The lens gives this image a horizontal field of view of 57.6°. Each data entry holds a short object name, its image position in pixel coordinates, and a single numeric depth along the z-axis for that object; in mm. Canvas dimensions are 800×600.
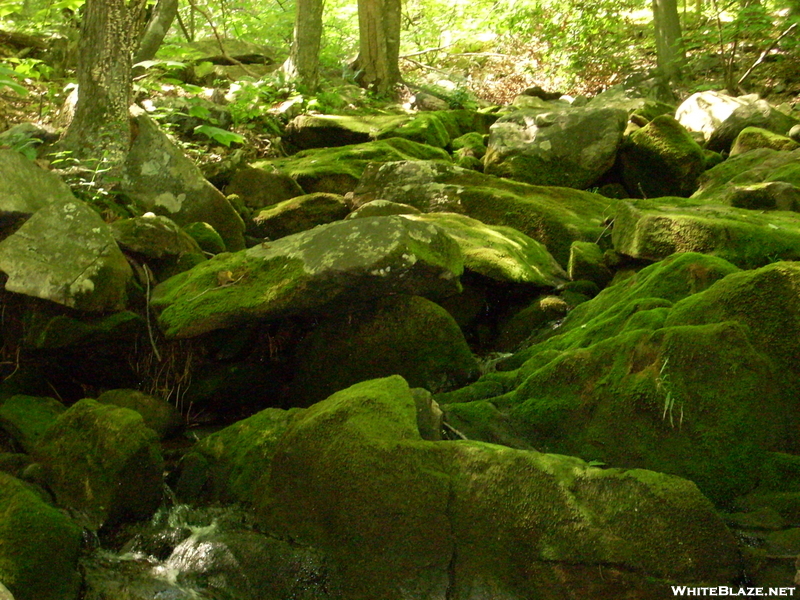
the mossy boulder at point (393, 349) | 5438
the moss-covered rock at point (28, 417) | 4516
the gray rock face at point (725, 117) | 10883
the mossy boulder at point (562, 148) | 9398
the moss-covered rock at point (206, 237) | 6680
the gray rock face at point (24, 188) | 5148
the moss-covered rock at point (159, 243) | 5785
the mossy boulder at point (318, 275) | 4965
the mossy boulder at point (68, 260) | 4879
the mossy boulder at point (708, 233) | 5211
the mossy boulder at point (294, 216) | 7965
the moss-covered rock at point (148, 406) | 4945
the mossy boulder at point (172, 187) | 7076
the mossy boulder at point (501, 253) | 6285
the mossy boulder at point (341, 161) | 9305
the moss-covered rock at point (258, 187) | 8719
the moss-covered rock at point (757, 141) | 9492
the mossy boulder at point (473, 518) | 2943
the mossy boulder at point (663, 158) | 9055
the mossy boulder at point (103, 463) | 3949
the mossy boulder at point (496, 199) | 7777
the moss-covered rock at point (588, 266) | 6711
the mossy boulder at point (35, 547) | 3256
